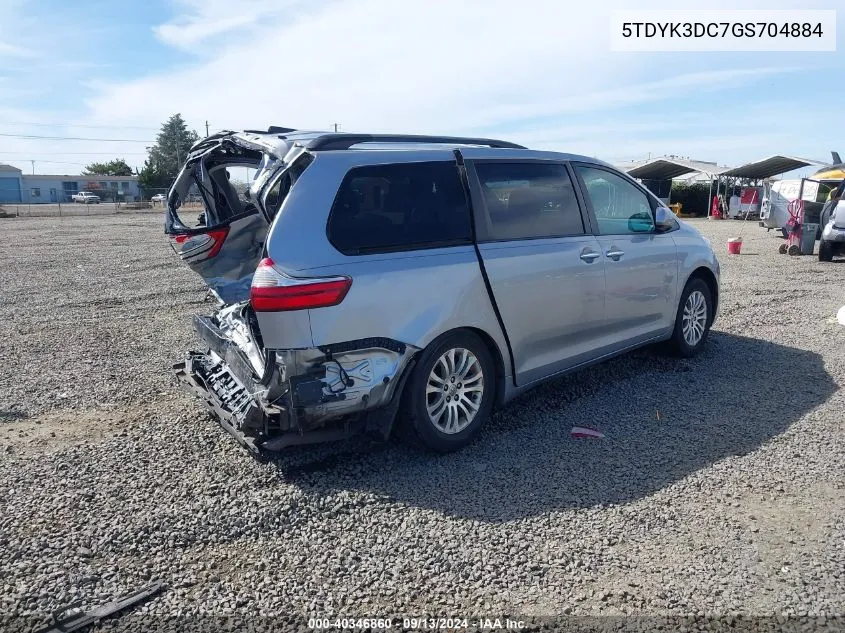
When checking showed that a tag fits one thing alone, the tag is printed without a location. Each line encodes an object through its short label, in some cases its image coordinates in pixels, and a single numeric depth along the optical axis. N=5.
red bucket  16.62
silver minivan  3.91
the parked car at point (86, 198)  70.81
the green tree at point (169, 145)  92.02
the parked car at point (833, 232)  14.54
